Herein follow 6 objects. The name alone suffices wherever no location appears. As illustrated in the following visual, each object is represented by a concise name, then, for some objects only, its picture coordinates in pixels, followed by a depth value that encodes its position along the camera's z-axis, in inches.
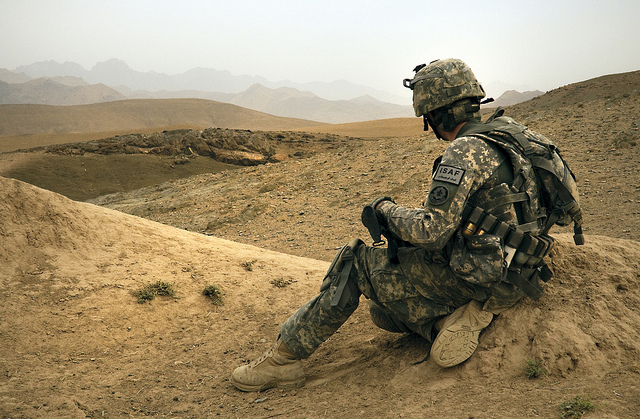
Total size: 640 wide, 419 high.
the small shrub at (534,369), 104.7
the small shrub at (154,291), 191.9
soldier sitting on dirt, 103.7
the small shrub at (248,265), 236.2
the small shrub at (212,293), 205.3
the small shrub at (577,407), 85.7
